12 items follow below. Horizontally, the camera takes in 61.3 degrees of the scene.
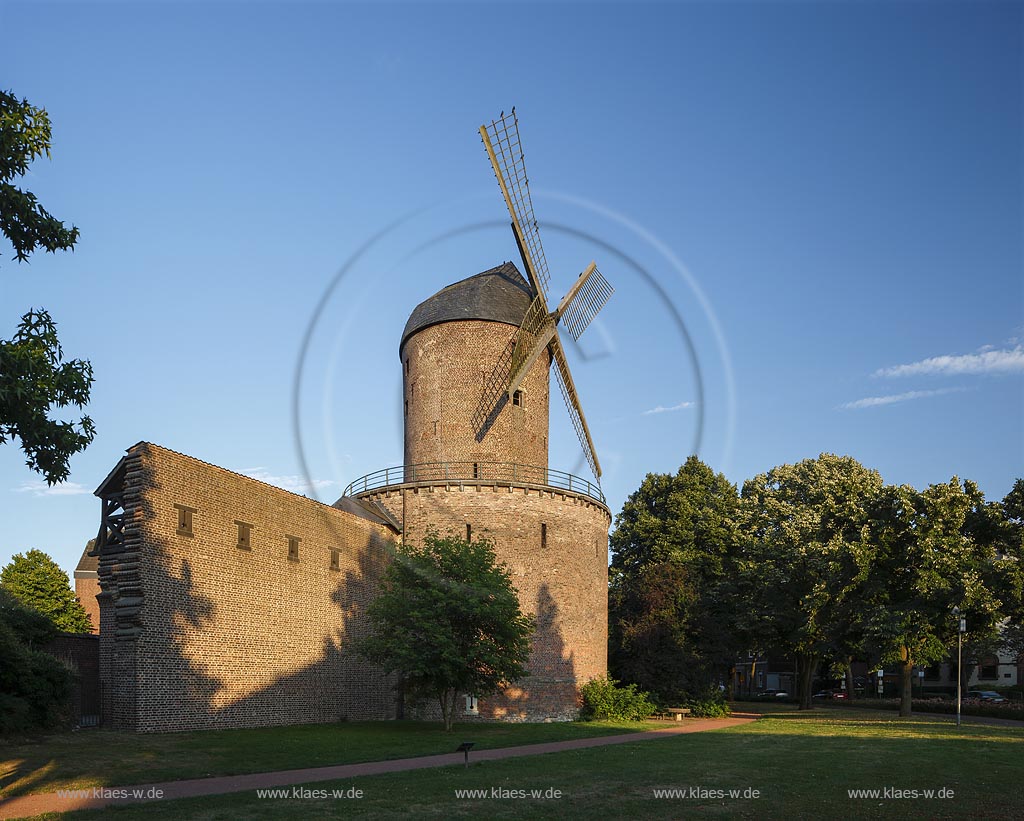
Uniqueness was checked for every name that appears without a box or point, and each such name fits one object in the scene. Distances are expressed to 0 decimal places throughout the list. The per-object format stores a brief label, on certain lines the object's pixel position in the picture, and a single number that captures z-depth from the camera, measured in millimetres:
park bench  40906
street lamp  33197
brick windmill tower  36875
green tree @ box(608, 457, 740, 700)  43812
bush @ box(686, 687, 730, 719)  43594
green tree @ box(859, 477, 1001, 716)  37250
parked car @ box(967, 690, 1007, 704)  63819
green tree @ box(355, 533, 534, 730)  28562
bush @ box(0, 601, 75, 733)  21328
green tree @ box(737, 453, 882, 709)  42250
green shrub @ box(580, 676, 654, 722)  37781
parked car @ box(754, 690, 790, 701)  75750
